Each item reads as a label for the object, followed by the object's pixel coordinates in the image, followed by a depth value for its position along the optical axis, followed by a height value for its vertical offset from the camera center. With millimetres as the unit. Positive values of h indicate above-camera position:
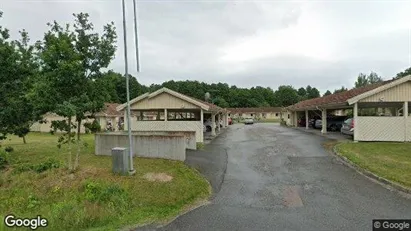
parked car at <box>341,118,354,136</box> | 23803 -1397
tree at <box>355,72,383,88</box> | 90250 +8851
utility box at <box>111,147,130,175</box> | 11062 -1627
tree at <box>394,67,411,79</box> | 69438 +8120
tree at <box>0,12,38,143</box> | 14594 +1586
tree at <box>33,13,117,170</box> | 10977 +1619
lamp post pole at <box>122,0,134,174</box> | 10968 +1727
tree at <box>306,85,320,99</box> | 116075 +7077
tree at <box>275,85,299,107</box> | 108938 +5313
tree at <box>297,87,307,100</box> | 116419 +7262
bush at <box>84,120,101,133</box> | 12538 -427
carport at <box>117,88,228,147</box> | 22078 +500
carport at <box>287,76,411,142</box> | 19516 -604
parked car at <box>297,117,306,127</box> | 42181 -1515
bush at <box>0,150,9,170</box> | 14480 -1968
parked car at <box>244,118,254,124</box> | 62178 -1778
